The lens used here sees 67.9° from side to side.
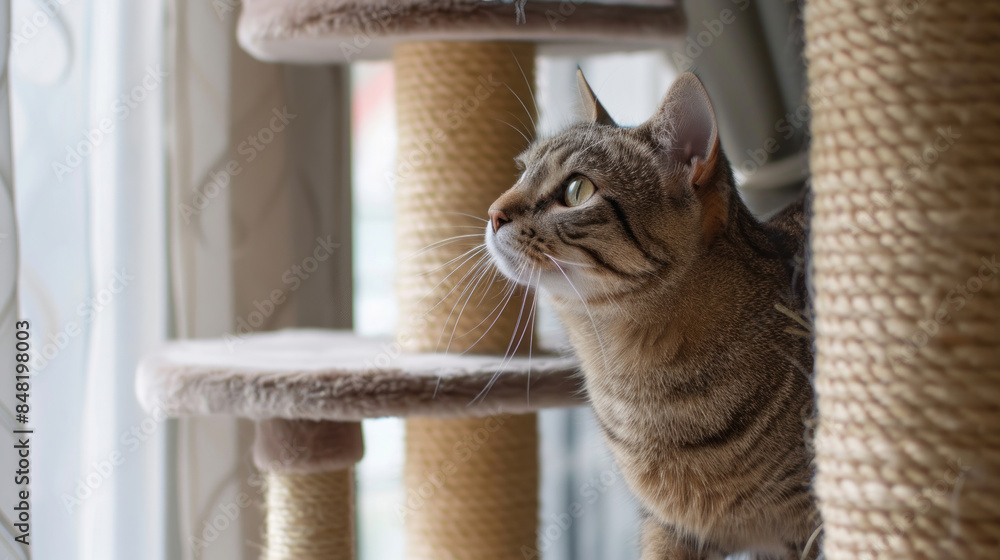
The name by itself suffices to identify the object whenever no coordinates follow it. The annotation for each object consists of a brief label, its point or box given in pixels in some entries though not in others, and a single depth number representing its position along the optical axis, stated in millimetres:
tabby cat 765
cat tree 990
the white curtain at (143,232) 1097
